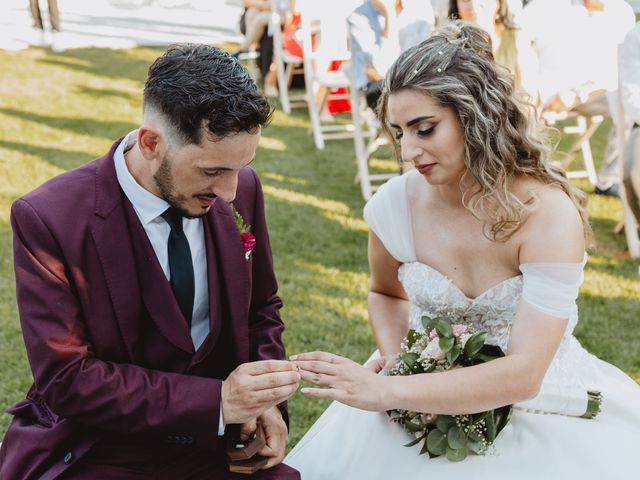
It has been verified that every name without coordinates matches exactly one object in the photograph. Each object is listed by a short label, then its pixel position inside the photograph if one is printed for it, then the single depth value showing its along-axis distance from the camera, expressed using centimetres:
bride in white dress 236
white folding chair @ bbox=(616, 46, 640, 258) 584
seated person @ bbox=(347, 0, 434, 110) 681
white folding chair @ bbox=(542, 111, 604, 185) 646
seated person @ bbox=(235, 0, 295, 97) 1120
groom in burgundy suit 220
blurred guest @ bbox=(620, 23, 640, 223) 552
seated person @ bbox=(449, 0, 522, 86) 602
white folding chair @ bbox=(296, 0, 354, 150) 829
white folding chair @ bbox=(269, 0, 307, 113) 1003
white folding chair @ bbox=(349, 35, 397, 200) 716
